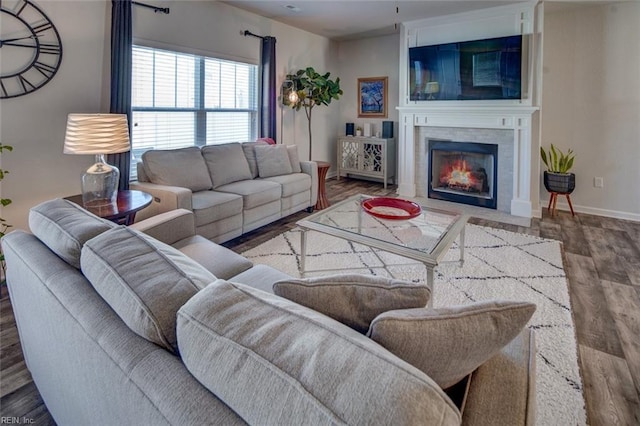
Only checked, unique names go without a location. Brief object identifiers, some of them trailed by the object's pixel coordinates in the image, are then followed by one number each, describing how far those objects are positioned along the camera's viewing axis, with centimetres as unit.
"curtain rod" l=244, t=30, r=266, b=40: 469
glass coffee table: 224
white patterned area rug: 171
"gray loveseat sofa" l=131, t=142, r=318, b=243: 318
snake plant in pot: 437
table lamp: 243
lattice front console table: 620
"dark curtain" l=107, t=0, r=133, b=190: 318
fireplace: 491
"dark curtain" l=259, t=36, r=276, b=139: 494
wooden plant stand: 451
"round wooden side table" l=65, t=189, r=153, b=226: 237
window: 379
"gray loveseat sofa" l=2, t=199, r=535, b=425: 57
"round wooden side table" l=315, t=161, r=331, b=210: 467
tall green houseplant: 548
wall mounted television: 439
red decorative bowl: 279
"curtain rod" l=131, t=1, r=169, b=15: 346
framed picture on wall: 638
